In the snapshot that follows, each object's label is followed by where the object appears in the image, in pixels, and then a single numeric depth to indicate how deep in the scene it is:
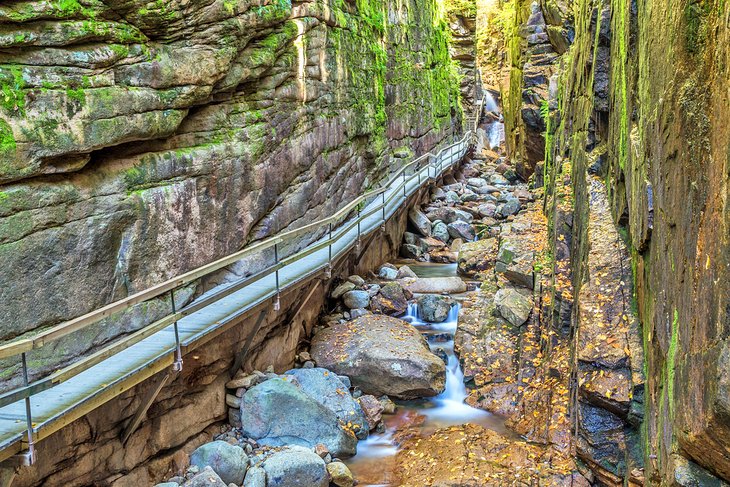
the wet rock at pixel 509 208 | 22.28
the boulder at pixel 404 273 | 15.81
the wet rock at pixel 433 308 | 13.31
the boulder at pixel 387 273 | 15.71
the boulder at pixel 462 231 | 20.50
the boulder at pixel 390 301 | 13.24
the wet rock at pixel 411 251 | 18.75
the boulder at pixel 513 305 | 11.63
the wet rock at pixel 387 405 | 9.91
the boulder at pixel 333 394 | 9.02
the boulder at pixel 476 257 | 16.69
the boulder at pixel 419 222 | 20.30
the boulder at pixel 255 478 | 7.18
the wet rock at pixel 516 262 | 12.95
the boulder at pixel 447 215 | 21.72
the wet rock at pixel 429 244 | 19.11
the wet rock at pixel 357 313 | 12.56
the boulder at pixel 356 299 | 13.01
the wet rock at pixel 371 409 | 9.38
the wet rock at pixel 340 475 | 7.76
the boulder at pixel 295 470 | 7.32
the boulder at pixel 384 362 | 10.28
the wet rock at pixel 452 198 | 24.48
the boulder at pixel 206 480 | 6.79
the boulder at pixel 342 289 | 13.08
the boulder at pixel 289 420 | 8.38
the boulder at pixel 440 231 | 20.27
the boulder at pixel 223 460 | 7.36
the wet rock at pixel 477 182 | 28.29
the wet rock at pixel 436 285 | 15.04
